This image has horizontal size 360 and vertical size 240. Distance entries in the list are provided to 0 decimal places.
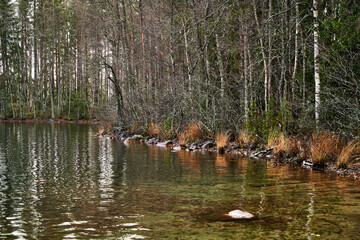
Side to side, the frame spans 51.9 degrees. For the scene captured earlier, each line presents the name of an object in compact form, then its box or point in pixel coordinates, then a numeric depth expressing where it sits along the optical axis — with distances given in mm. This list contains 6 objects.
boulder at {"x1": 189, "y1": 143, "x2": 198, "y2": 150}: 16755
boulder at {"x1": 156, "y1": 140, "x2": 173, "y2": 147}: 18703
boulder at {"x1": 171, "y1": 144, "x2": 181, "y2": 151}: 17109
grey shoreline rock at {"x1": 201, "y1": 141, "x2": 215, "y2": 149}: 16625
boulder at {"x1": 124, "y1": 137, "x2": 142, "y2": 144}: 20944
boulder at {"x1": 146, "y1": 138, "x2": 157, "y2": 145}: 20083
